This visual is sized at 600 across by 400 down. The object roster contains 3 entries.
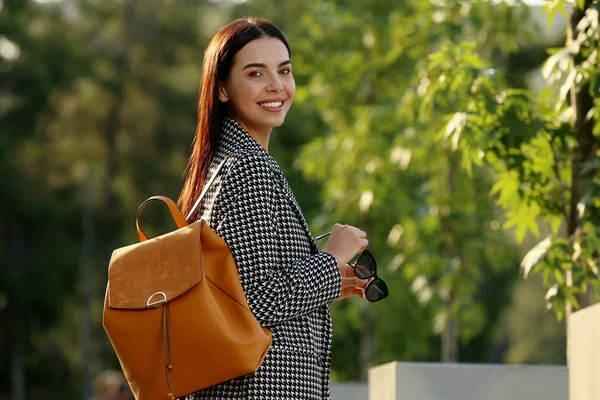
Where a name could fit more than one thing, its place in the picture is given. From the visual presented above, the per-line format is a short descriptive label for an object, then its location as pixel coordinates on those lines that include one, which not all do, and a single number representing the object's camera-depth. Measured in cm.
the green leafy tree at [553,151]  971
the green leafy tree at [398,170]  2093
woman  566
